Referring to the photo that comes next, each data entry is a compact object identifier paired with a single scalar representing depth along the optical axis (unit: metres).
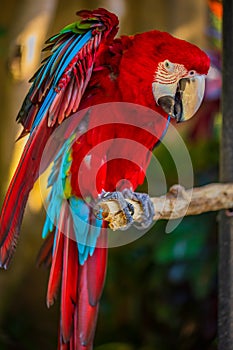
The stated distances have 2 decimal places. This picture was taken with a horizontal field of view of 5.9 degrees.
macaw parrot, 3.62
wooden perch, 3.81
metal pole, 3.92
